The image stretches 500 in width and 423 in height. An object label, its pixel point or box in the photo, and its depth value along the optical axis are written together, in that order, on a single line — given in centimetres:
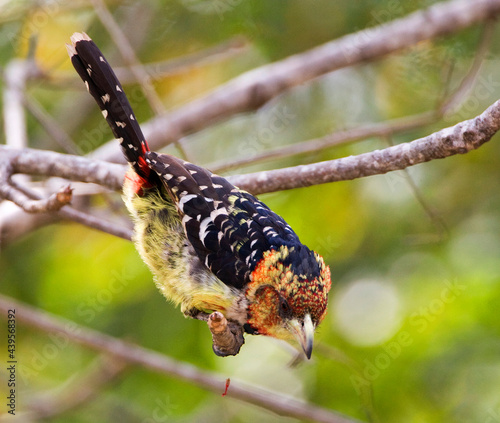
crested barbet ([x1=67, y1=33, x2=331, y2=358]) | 571
